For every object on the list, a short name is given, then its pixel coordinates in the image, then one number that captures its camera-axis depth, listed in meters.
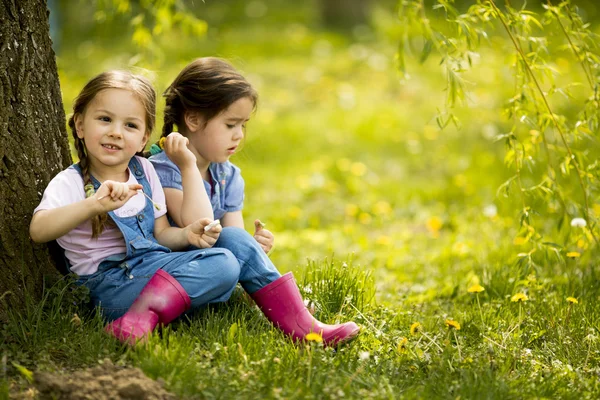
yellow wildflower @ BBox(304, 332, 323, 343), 4.78
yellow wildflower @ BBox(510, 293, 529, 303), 5.82
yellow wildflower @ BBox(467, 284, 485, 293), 6.06
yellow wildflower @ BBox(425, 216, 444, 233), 9.57
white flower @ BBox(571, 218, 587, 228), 6.58
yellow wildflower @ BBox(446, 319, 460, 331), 5.21
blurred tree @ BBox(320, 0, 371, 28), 21.11
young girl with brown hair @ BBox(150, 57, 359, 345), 5.34
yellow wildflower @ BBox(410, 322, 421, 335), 5.28
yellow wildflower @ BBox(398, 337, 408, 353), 5.14
